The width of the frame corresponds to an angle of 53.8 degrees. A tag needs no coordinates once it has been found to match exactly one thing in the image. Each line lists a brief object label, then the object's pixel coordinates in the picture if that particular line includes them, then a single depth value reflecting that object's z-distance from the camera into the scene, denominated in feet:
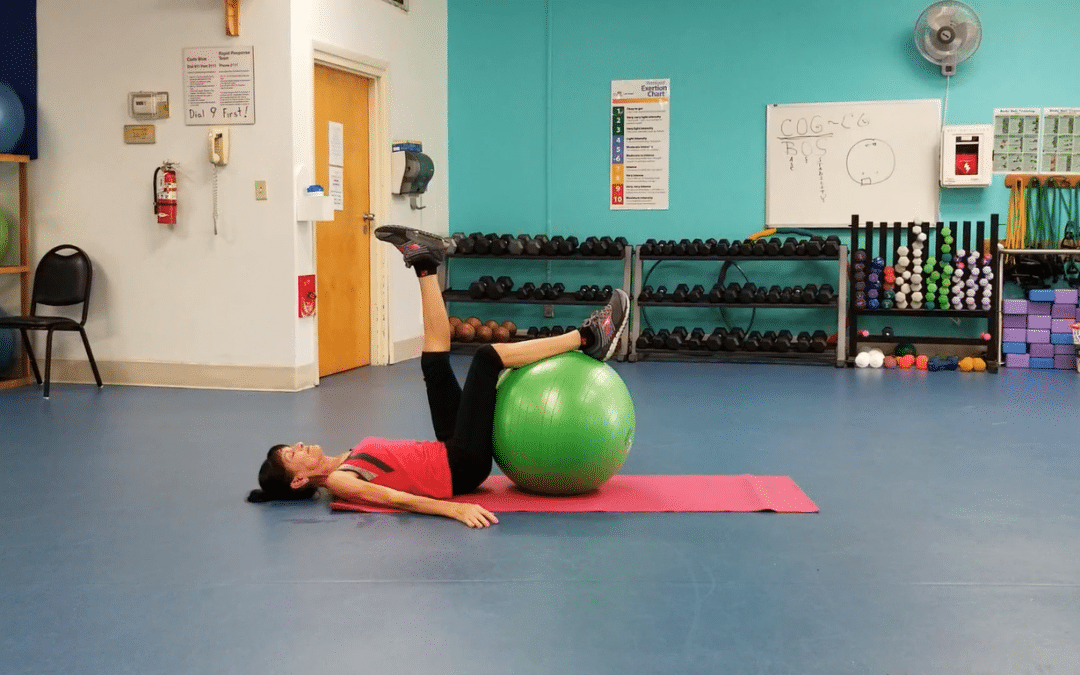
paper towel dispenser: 24.94
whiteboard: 25.90
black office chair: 21.31
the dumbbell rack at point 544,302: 26.53
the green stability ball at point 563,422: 11.53
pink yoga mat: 12.03
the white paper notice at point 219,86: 20.67
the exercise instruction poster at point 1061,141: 25.21
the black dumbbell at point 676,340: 26.09
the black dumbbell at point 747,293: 25.50
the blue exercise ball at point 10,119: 20.72
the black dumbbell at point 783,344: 25.34
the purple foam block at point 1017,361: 24.97
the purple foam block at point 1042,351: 24.75
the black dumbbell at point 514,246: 26.55
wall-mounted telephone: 20.66
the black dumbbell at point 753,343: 25.61
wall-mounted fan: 24.76
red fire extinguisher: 20.94
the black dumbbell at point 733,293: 25.56
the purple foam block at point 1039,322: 24.67
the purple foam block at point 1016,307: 24.82
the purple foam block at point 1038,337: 24.73
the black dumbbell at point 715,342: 25.84
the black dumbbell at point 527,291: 26.68
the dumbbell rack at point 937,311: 24.56
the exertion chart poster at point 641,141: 27.37
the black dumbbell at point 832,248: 25.13
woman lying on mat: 11.63
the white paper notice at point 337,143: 22.91
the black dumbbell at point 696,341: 26.08
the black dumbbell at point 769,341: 25.45
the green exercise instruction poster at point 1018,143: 25.35
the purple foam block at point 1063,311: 24.56
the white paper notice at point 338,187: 22.98
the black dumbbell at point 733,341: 25.67
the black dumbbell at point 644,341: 26.22
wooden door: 22.66
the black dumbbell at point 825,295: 25.31
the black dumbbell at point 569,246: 26.48
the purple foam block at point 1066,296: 24.49
